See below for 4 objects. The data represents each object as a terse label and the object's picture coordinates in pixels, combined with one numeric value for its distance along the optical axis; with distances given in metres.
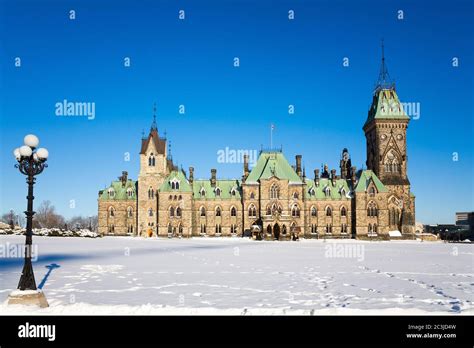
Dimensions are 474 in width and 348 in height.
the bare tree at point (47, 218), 138.29
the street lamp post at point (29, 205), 12.68
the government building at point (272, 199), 72.31
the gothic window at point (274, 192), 71.00
